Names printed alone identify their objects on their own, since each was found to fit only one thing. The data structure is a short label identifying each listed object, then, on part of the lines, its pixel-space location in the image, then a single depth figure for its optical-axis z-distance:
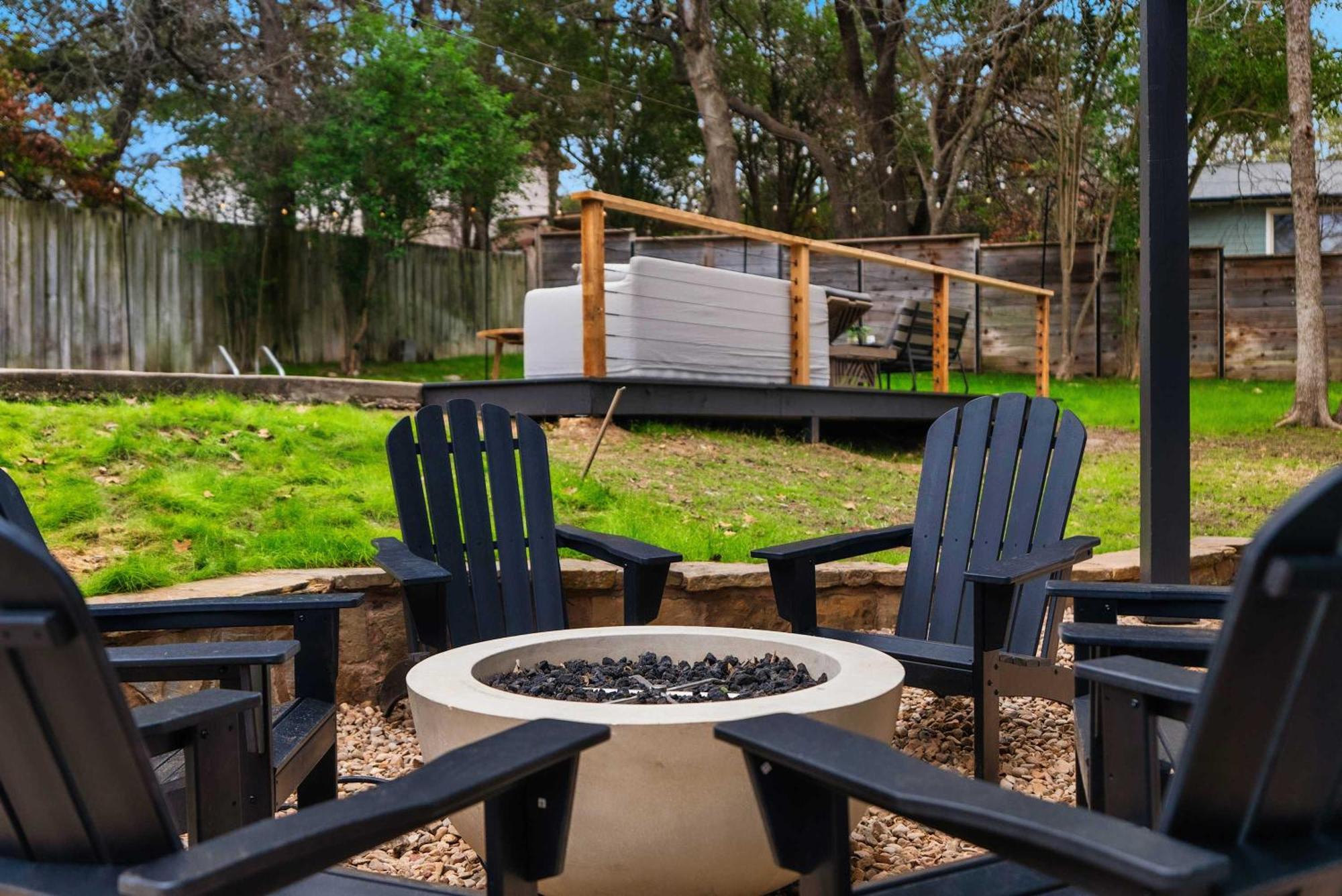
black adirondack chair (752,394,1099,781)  2.55
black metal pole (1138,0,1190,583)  2.94
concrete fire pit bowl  1.62
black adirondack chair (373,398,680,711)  3.01
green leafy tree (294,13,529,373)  11.64
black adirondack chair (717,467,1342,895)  0.97
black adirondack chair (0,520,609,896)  0.98
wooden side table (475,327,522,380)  8.28
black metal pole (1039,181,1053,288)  13.98
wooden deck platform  6.32
